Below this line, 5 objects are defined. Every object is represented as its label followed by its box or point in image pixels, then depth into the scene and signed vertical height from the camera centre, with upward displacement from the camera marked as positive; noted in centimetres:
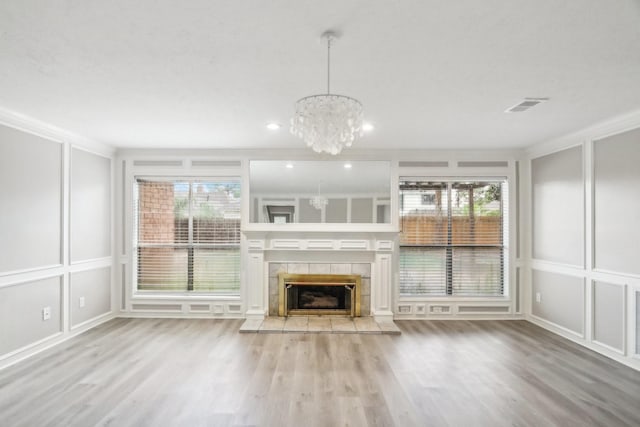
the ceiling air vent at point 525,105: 324 +100
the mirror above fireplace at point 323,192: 533 +33
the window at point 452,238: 549 -34
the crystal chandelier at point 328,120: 233 +61
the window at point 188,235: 551 -30
